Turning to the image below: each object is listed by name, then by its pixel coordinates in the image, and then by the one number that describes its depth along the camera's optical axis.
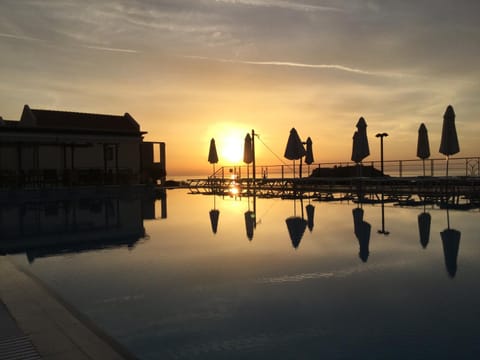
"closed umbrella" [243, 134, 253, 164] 24.06
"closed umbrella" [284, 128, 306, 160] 19.41
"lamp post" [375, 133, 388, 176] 19.29
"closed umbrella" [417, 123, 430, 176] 16.16
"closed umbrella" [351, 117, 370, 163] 17.12
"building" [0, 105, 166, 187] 18.86
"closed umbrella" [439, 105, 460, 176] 14.33
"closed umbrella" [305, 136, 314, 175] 22.39
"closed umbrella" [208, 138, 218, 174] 27.02
